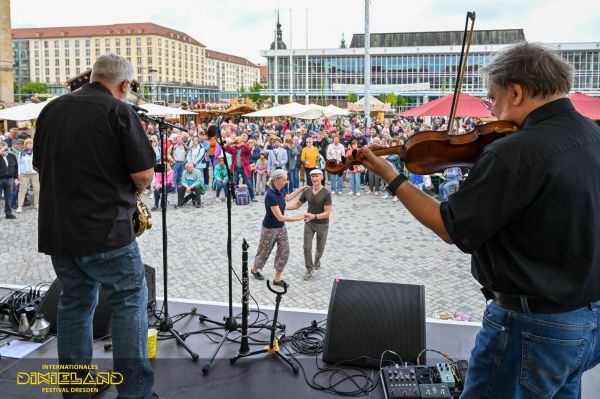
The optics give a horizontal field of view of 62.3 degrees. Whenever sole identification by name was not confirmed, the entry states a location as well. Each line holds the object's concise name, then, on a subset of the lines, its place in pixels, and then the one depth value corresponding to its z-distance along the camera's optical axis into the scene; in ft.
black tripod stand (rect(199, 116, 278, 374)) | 12.96
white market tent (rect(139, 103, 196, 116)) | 50.26
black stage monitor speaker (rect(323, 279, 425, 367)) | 12.12
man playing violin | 5.56
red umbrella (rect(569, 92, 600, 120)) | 32.45
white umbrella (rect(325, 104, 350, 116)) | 69.18
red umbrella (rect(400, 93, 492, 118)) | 39.55
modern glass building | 287.89
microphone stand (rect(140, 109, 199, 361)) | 12.38
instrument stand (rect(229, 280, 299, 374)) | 12.65
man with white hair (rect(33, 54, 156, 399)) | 8.91
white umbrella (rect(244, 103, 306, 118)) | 60.08
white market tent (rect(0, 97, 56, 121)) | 46.03
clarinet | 12.93
